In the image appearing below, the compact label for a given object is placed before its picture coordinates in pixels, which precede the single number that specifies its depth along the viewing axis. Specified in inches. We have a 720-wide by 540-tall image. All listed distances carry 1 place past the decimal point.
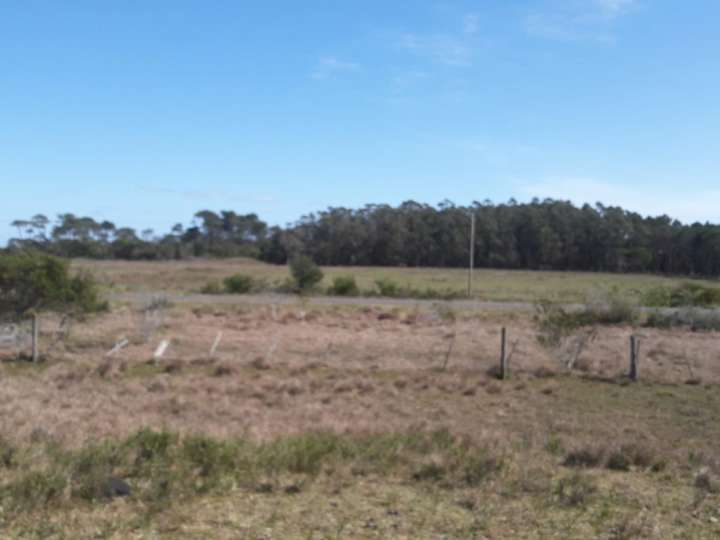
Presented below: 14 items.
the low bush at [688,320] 1274.6
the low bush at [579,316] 862.5
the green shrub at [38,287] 860.6
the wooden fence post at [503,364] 740.0
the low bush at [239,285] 2126.0
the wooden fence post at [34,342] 789.2
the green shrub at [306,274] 1969.7
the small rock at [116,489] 258.8
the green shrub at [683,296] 1489.9
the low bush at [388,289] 2059.5
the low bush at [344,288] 2014.0
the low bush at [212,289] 2106.3
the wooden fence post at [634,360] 753.0
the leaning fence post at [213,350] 835.0
